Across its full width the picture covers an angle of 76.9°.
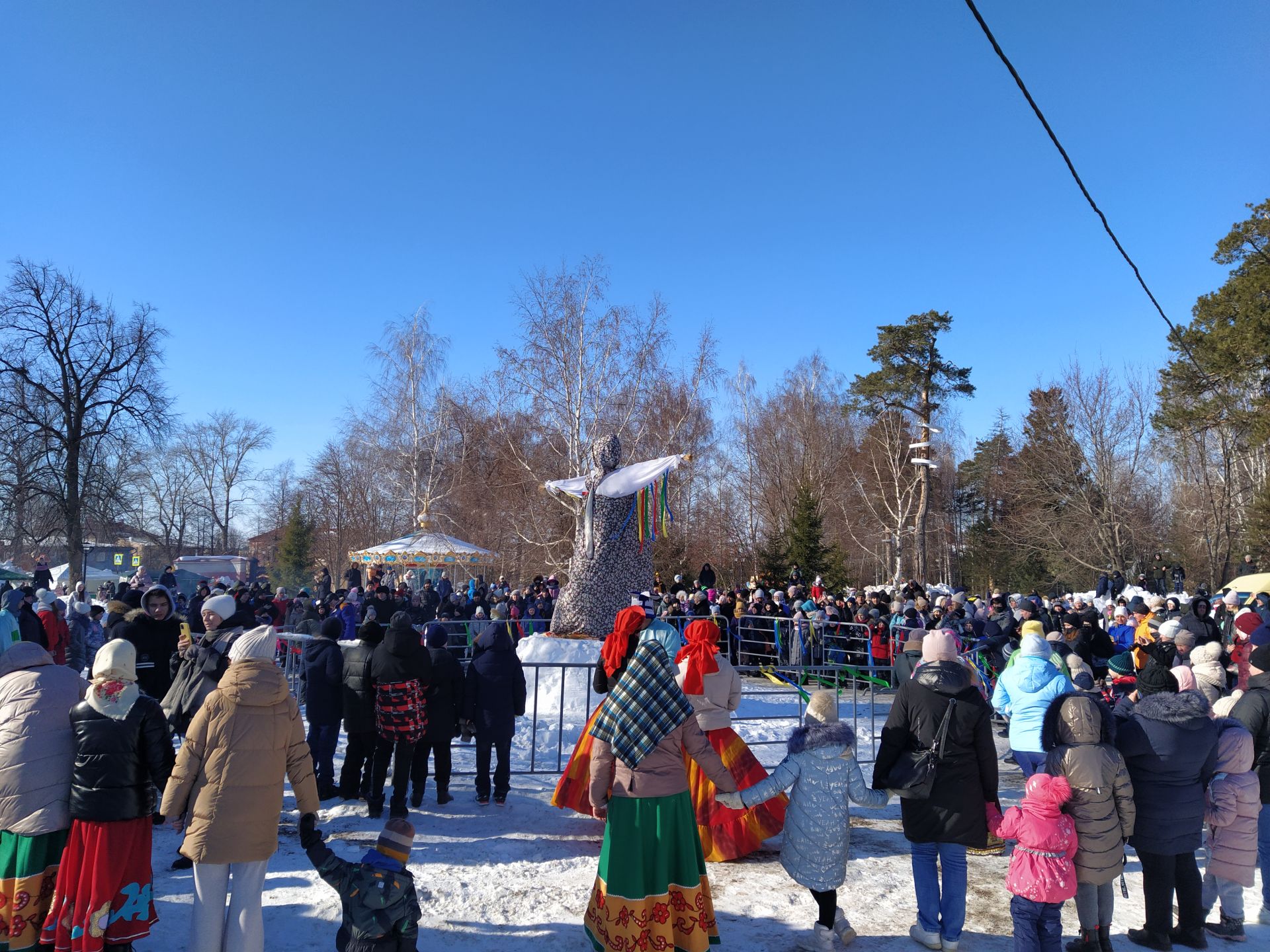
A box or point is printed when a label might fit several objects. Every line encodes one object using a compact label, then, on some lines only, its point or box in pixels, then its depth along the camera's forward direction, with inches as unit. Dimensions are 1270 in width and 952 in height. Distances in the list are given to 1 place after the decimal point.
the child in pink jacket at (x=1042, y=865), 153.9
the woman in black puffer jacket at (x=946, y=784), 167.9
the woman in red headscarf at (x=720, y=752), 212.5
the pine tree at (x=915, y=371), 1524.4
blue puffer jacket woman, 241.4
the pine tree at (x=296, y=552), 1897.1
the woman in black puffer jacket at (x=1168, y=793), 173.2
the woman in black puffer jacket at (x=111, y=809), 143.1
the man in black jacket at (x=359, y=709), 253.1
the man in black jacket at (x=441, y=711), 252.7
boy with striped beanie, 130.0
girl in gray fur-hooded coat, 169.5
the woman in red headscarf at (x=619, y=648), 175.9
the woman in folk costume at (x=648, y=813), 153.0
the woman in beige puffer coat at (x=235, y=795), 143.3
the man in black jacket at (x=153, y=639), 281.6
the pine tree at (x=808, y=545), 961.5
